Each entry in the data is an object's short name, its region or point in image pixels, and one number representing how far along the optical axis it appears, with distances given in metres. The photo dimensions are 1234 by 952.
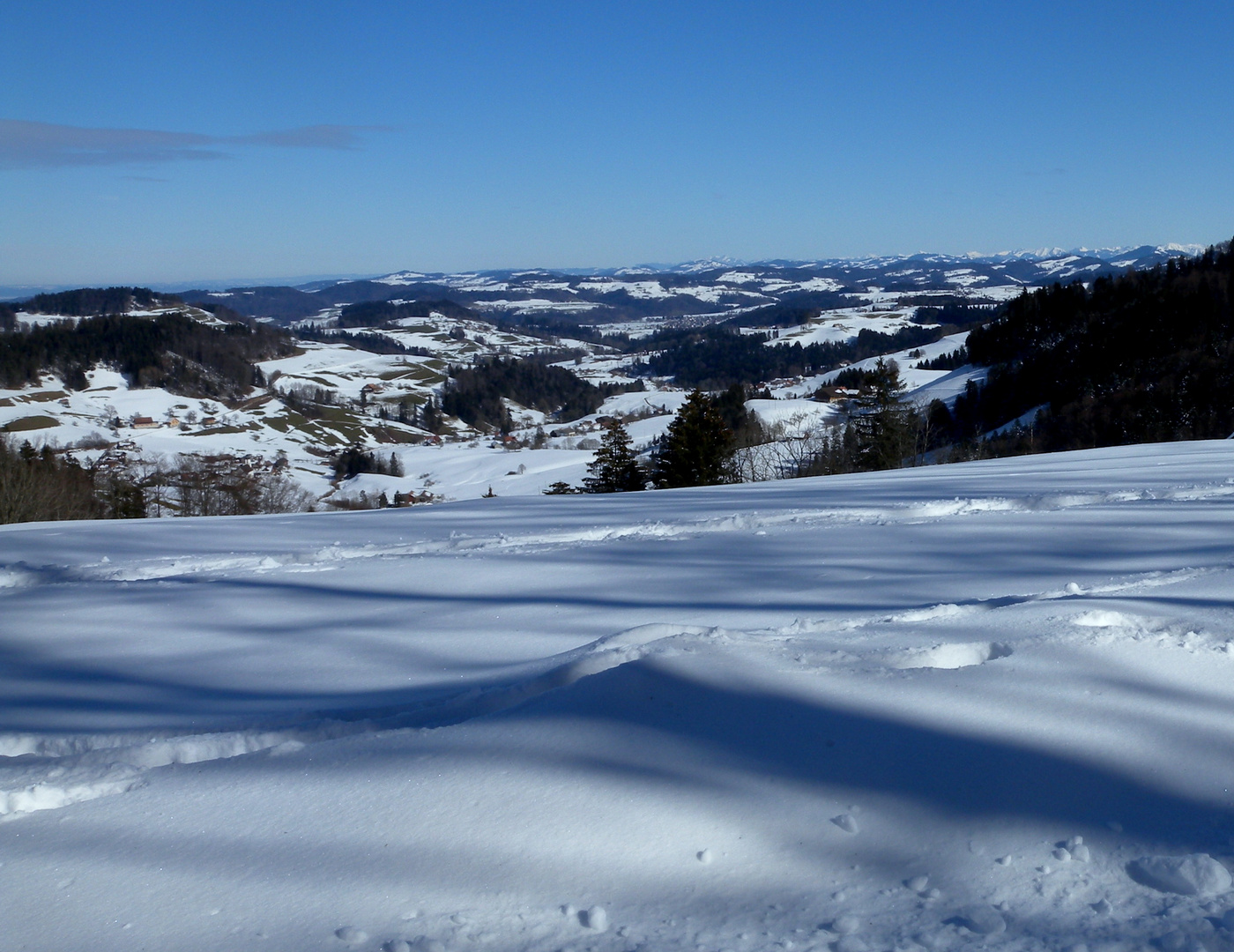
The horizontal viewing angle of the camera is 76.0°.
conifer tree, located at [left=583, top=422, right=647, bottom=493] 30.47
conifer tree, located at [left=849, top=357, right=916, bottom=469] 30.02
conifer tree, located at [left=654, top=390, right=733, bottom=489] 29.08
